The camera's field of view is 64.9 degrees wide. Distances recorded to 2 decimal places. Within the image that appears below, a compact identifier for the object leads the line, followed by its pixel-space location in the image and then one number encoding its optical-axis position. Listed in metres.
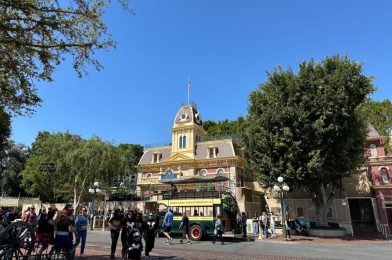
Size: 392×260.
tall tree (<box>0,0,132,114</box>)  8.59
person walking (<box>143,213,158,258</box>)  11.91
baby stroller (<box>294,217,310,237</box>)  24.66
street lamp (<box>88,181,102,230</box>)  27.58
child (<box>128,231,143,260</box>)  9.06
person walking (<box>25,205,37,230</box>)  15.23
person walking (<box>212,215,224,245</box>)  17.72
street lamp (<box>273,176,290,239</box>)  21.12
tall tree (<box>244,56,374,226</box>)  23.58
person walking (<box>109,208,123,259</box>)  10.77
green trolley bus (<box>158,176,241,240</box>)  19.36
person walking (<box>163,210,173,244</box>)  16.89
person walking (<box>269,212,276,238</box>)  22.83
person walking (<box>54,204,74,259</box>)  8.82
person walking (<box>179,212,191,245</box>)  18.22
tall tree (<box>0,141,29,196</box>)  51.78
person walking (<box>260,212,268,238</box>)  22.37
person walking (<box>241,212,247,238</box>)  20.33
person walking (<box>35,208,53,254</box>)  9.30
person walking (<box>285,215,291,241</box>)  21.45
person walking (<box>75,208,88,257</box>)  11.73
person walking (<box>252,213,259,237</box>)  23.89
